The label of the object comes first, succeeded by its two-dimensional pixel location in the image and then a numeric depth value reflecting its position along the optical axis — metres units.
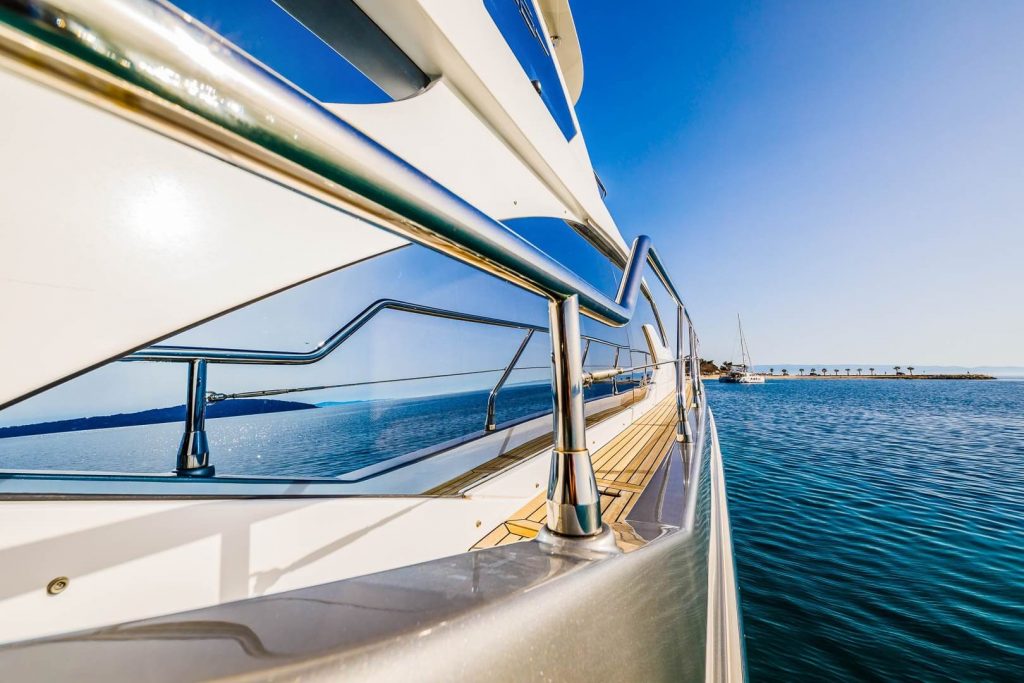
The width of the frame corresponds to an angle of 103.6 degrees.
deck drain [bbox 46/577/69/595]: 0.72
